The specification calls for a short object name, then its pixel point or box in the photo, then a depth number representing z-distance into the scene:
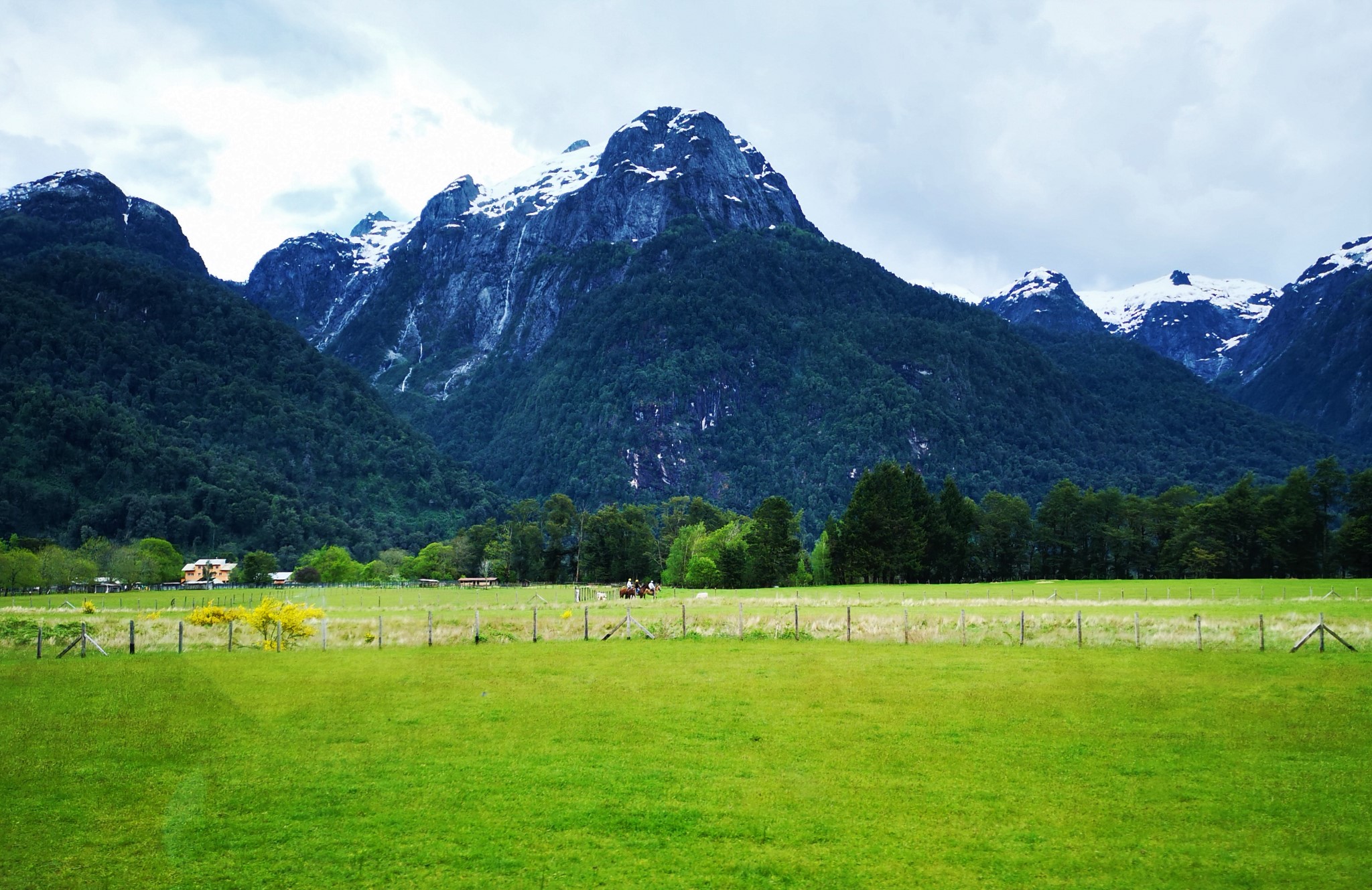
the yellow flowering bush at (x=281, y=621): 40.03
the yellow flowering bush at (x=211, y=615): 45.81
